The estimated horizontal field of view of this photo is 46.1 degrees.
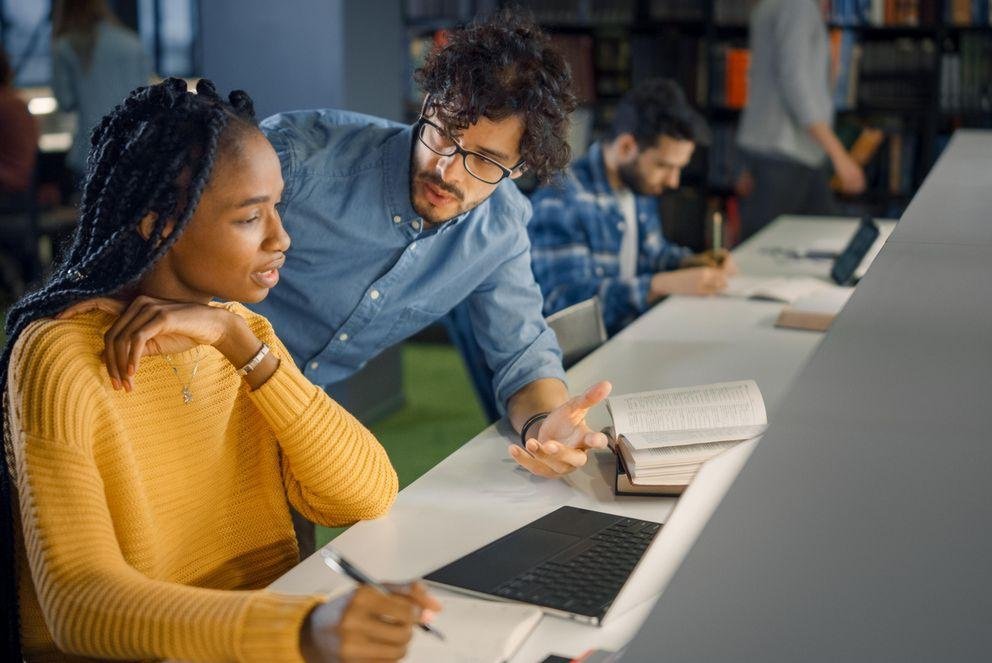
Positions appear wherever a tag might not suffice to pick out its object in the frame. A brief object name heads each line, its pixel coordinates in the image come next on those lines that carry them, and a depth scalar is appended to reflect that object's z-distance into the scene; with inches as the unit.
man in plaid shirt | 117.3
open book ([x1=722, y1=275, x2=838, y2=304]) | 119.5
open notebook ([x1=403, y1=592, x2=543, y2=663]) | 46.7
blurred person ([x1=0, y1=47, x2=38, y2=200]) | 199.9
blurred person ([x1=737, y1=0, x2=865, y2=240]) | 174.7
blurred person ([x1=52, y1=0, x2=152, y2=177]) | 189.6
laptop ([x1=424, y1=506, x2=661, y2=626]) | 51.8
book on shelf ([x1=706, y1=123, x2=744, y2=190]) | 216.5
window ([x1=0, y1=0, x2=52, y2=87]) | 265.9
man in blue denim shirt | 69.0
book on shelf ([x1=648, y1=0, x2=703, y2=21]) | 209.2
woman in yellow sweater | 42.7
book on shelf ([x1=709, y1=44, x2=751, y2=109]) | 209.0
